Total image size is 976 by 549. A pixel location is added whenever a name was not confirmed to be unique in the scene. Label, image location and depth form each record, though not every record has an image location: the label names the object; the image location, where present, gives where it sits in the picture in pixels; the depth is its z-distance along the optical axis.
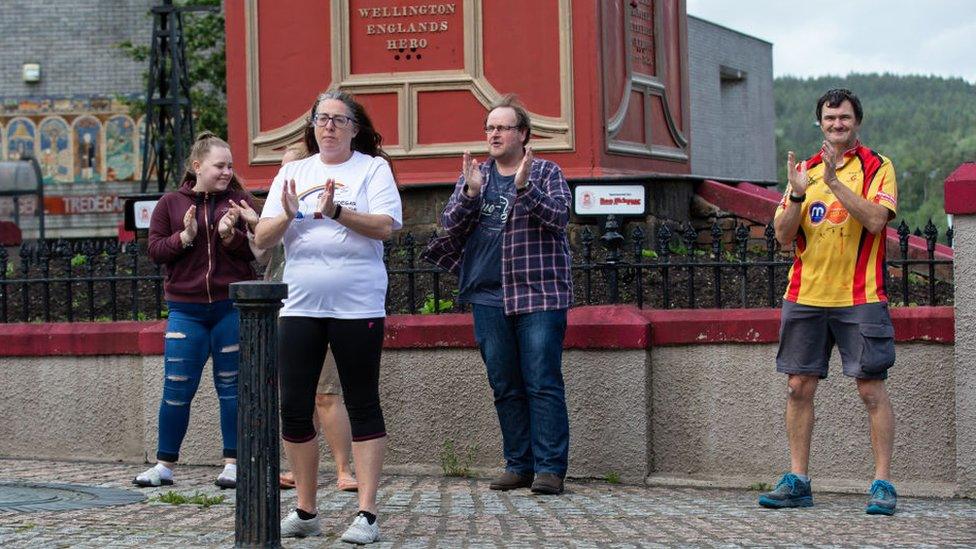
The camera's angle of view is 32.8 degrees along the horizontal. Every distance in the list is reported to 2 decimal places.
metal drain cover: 7.36
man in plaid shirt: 7.91
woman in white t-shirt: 6.42
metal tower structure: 21.39
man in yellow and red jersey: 7.31
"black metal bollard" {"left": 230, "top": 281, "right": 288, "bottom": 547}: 5.85
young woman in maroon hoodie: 8.09
